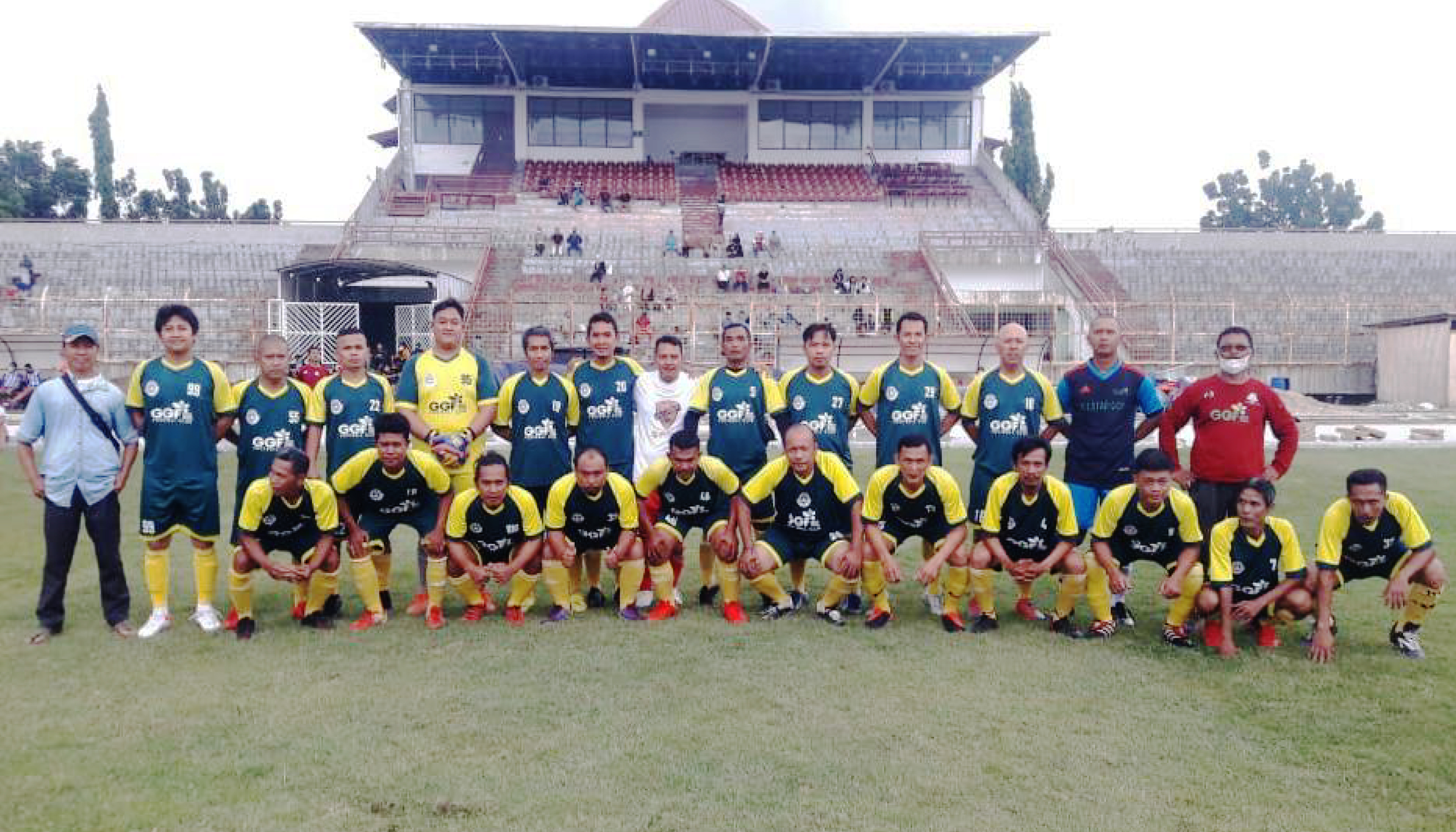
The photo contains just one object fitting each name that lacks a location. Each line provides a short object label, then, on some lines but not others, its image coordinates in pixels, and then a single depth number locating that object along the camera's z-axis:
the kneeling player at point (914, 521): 5.87
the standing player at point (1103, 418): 6.29
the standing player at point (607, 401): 6.71
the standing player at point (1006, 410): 6.40
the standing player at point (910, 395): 6.57
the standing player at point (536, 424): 6.54
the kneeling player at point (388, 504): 5.91
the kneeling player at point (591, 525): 6.03
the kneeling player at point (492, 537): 5.96
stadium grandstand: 25.30
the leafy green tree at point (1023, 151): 48.25
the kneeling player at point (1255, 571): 5.39
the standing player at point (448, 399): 6.34
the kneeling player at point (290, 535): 5.67
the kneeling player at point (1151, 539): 5.59
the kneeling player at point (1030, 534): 5.79
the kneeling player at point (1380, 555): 5.21
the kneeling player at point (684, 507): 6.09
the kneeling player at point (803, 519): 5.98
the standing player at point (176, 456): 5.79
